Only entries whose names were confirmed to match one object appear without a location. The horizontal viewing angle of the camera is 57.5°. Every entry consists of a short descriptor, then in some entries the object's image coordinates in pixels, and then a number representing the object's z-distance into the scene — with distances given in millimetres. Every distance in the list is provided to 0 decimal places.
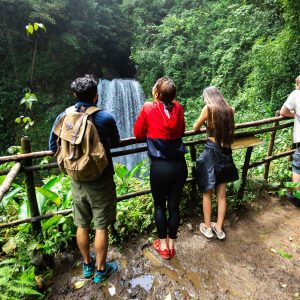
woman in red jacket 2516
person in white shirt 3658
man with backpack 2143
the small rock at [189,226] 3379
